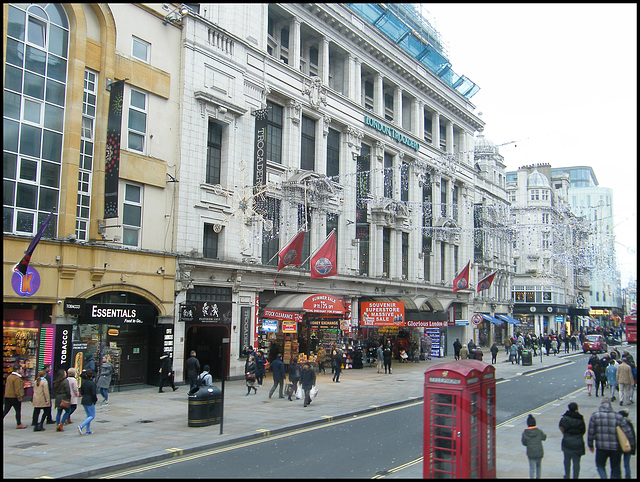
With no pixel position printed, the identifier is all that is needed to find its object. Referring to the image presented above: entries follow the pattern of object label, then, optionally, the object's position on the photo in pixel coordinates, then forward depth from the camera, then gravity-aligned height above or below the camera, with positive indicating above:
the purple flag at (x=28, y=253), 18.34 +1.35
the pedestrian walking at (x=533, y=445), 9.71 -2.38
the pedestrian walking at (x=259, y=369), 24.64 -3.02
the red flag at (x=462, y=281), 42.53 +1.75
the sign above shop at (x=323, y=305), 28.92 -0.20
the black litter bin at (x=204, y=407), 15.80 -3.04
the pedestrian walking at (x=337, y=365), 27.39 -3.10
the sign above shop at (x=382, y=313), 34.09 -0.64
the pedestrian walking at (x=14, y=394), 15.39 -2.69
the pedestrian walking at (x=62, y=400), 15.16 -2.80
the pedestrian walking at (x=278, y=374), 21.55 -2.79
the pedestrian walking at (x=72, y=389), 15.61 -2.57
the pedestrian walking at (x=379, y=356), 32.92 -3.14
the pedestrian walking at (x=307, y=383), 19.80 -2.85
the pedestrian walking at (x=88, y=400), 14.68 -2.69
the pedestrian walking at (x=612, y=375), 20.42 -2.51
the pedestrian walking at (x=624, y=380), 17.69 -2.32
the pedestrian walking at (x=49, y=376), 19.75 -2.77
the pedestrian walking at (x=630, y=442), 9.24 -2.18
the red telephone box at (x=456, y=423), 9.55 -2.05
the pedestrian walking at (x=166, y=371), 22.88 -2.96
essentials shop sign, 21.45 -0.68
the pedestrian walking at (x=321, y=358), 32.25 -3.34
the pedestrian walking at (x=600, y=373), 22.19 -2.60
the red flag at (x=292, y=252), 27.03 +2.32
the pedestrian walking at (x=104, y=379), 19.10 -2.79
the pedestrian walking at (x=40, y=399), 15.23 -2.80
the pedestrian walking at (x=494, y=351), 38.28 -3.11
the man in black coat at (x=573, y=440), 9.70 -2.29
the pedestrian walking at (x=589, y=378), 22.45 -2.81
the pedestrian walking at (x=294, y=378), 21.48 -2.92
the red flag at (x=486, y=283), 45.28 +1.72
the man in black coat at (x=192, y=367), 22.79 -2.81
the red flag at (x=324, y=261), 29.11 +2.06
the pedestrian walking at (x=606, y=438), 9.23 -2.13
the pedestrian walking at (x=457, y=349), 39.41 -3.11
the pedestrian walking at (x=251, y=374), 22.34 -2.91
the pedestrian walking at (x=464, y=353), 36.37 -3.13
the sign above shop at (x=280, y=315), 28.25 -0.74
